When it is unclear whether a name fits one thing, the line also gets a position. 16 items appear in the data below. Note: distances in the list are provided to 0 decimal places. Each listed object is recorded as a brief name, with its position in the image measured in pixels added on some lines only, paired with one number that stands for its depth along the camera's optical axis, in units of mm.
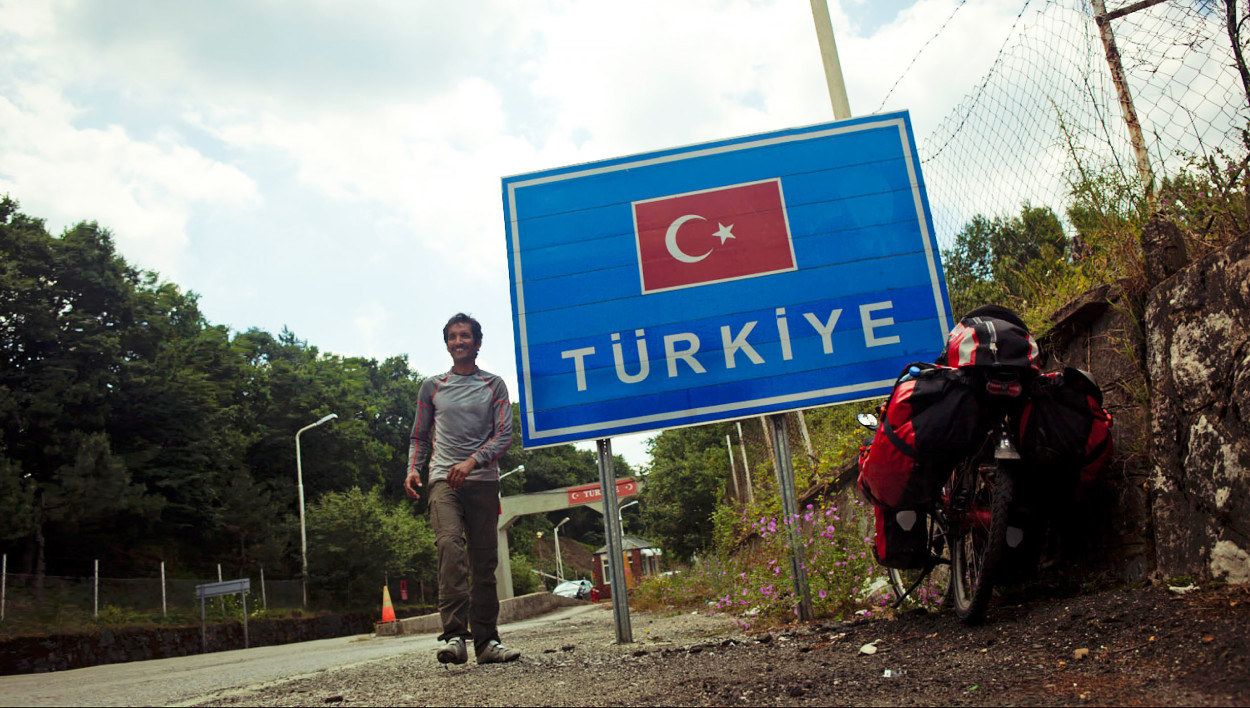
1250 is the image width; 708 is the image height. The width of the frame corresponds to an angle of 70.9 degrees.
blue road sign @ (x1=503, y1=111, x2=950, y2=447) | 5633
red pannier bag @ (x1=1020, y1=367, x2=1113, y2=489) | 3396
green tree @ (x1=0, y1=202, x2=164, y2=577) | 24594
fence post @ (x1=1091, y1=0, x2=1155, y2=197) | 4336
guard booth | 30000
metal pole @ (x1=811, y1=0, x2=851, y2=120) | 6355
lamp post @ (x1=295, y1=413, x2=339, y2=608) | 29262
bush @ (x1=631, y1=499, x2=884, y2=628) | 5477
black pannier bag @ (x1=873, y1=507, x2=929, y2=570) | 4152
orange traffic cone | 21561
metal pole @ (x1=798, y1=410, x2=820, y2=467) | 10545
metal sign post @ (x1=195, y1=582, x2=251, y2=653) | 19672
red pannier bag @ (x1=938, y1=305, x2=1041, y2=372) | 3395
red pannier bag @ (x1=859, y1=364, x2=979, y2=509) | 3430
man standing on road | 4609
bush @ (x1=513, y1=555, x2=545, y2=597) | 53812
